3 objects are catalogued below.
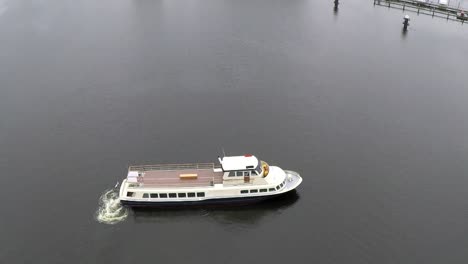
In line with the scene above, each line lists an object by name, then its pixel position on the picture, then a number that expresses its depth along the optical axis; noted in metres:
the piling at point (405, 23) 178.12
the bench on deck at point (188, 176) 92.12
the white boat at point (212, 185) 89.38
